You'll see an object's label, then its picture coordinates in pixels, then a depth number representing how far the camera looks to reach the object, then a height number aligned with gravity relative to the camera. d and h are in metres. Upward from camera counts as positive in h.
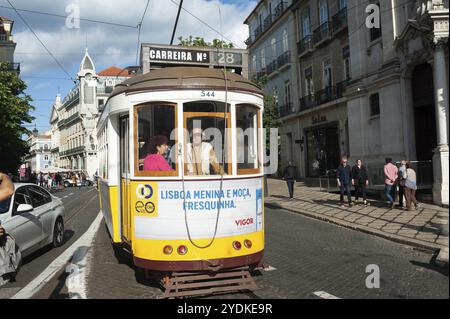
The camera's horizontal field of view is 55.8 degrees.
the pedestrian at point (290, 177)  18.61 -0.27
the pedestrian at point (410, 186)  13.06 -0.60
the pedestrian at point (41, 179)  48.11 +0.06
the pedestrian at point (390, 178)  13.98 -0.37
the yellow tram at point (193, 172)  5.52 +0.04
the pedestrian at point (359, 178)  15.58 -0.36
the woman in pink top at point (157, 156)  5.66 +0.27
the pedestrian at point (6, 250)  6.19 -1.02
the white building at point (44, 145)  108.94 +10.20
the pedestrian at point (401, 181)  13.91 -0.47
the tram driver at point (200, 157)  5.70 +0.24
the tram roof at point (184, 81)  5.70 +1.30
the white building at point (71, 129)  67.75 +10.63
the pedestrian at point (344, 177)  15.38 -0.29
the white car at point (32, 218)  7.34 -0.72
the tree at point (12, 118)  24.02 +3.75
